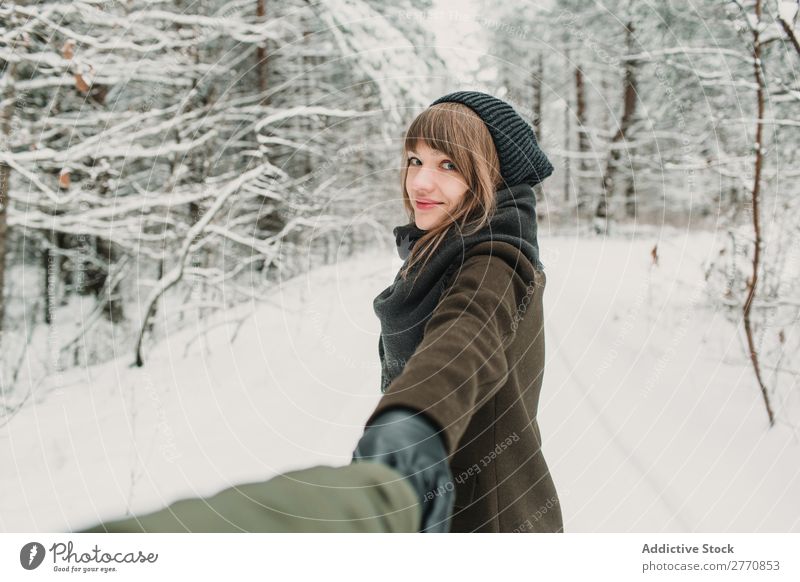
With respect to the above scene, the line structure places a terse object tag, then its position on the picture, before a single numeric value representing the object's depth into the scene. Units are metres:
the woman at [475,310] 0.67
